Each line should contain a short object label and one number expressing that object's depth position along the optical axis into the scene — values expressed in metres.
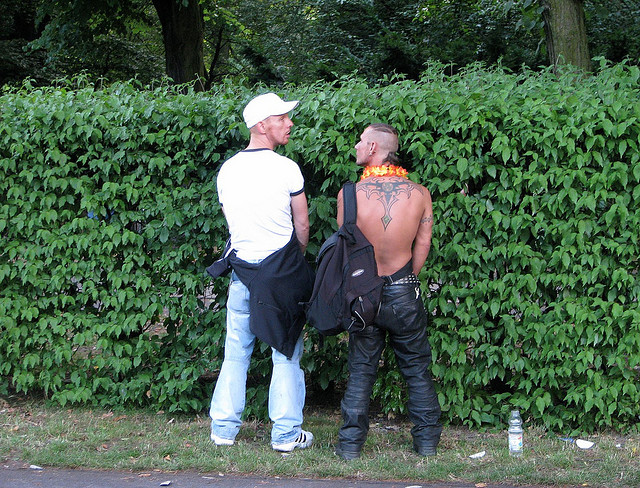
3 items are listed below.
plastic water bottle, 9.64
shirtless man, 9.30
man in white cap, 9.50
